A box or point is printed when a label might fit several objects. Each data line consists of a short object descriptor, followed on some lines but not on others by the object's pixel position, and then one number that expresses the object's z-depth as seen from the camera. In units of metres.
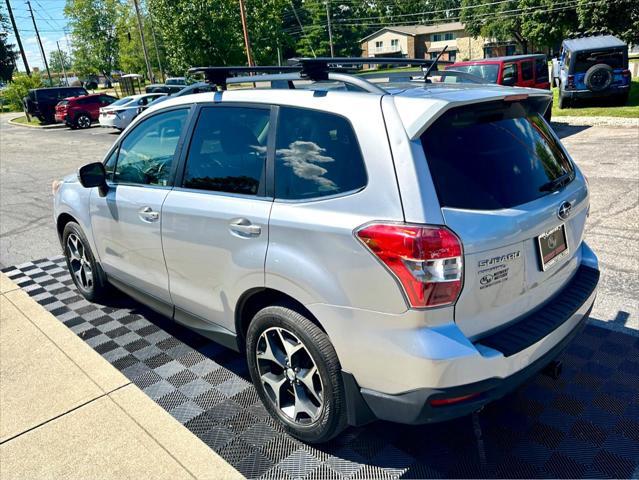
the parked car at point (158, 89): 24.26
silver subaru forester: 2.09
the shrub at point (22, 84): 38.75
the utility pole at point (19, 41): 38.88
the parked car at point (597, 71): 15.52
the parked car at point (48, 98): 30.05
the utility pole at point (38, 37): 53.38
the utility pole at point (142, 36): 44.65
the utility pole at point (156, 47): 51.36
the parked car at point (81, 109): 25.72
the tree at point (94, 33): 65.31
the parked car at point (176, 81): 31.56
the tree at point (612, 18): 29.80
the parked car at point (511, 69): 13.41
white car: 20.88
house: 78.88
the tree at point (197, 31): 30.50
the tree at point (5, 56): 51.47
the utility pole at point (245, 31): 27.25
